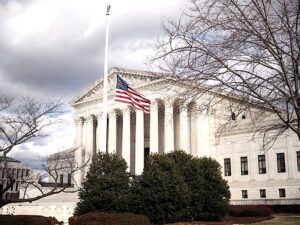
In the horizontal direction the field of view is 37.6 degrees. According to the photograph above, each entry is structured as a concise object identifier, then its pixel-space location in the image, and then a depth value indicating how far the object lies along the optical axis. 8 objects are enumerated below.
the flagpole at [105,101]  35.84
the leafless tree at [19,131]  20.77
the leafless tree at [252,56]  13.38
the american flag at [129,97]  41.62
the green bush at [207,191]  31.53
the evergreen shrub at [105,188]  27.61
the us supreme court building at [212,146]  61.31
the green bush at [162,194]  28.28
